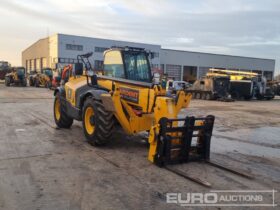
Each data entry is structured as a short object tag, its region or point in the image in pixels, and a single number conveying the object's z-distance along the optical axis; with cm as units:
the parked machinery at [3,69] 3077
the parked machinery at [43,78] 2513
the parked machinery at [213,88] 1858
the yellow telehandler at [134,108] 431
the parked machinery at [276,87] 2539
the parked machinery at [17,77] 2518
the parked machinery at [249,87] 1986
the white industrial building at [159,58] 3252
